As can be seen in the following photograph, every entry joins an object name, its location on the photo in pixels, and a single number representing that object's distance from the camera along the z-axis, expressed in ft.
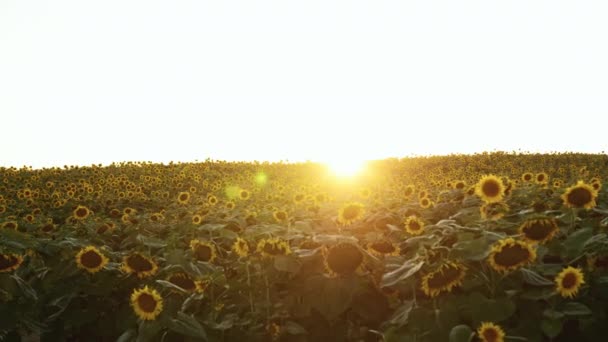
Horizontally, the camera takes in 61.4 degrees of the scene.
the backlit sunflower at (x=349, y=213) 12.33
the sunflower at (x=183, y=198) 36.39
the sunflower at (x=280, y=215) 18.70
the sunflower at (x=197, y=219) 19.60
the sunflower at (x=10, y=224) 19.84
